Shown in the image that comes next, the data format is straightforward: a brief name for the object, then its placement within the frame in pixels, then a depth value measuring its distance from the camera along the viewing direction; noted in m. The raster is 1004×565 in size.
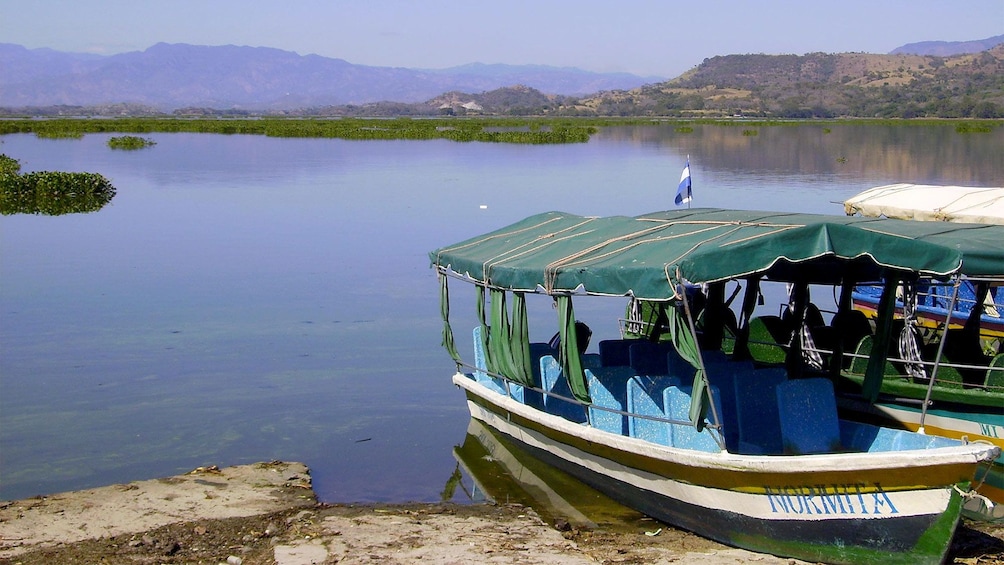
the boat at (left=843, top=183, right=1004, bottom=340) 13.88
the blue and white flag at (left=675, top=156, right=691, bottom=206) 13.73
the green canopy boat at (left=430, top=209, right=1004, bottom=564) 7.82
